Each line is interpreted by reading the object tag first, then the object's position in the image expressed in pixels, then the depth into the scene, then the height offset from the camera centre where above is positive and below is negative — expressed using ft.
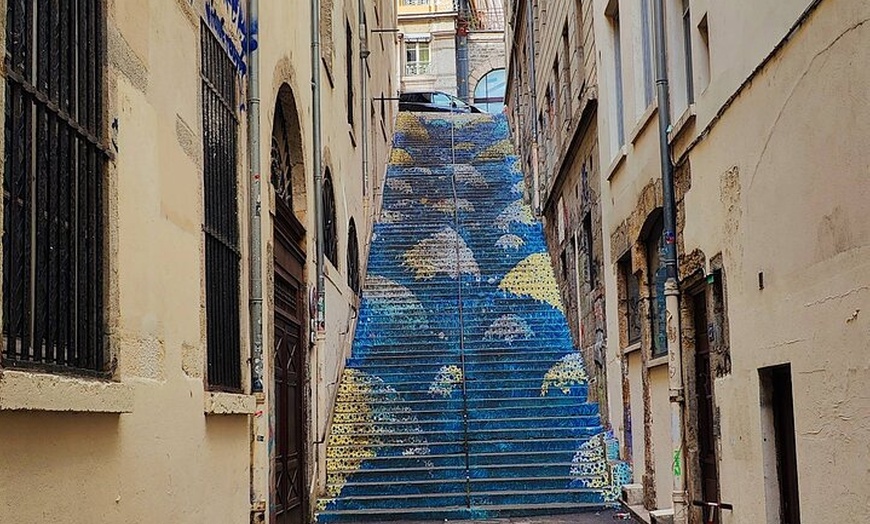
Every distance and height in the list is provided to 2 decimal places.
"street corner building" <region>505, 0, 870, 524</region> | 16.67 +2.97
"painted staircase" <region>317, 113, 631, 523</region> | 37.83 +0.44
